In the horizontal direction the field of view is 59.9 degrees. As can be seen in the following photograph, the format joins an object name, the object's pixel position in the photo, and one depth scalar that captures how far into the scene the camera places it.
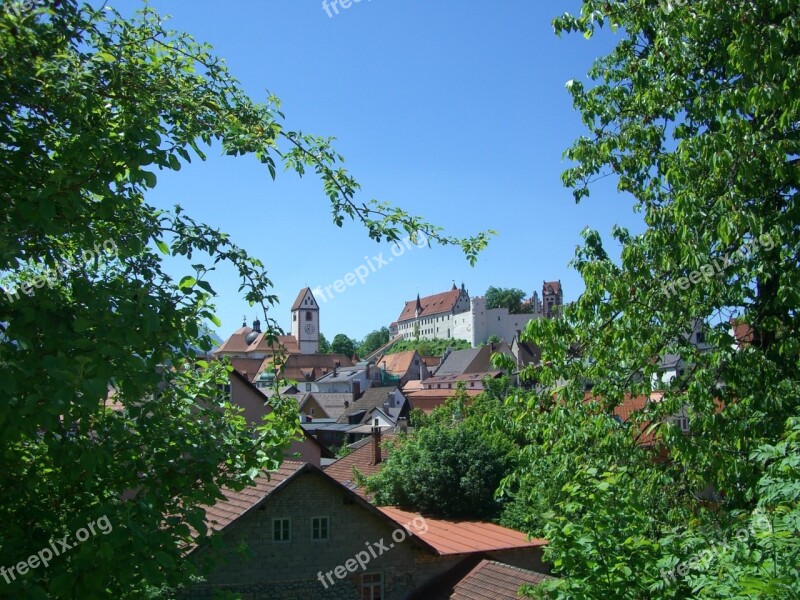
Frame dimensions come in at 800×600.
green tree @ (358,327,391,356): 174.88
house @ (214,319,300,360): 122.11
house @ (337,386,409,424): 63.91
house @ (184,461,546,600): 17.09
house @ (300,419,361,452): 57.92
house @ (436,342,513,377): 105.94
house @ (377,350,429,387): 120.69
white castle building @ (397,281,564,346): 142.00
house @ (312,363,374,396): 102.31
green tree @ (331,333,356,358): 161.50
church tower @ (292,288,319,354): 131.25
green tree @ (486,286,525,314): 148.25
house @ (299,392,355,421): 67.69
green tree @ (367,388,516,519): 25.72
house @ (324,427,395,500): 32.62
